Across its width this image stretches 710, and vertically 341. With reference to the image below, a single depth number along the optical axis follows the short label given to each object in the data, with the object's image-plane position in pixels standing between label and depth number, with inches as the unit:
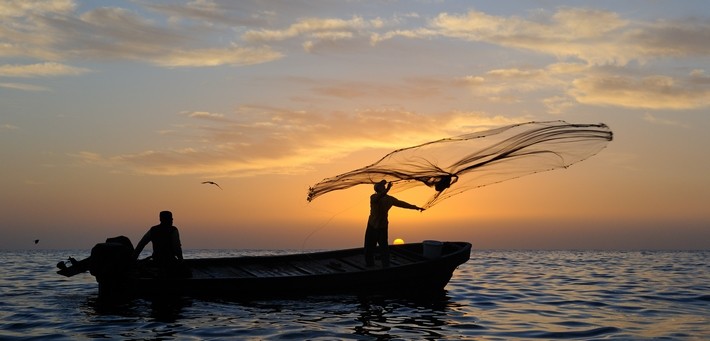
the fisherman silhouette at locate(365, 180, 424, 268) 731.4
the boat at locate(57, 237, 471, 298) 675.4
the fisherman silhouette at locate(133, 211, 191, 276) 693.3
